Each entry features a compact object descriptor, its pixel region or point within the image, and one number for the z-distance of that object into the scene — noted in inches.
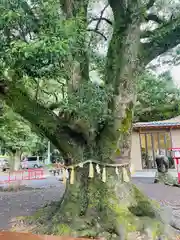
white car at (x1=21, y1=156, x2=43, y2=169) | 1138.7
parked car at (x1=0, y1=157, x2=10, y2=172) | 1006.5
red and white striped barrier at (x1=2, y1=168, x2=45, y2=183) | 635.9
